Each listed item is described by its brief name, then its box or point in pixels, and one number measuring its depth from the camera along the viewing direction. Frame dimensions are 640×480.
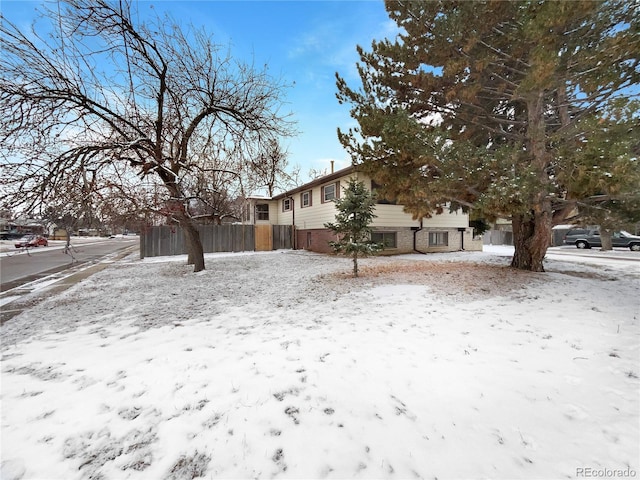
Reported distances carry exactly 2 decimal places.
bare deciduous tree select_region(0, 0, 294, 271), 5.61
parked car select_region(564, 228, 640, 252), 17.91
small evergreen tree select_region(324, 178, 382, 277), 8.20
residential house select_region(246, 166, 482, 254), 15.16
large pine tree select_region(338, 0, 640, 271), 5.47
